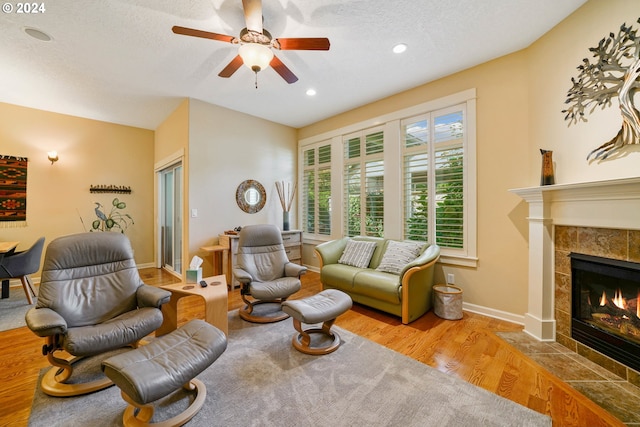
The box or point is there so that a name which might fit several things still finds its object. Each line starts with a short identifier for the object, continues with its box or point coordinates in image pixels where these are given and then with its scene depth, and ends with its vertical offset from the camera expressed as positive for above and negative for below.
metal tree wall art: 1.81 +1.03
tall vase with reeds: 4.88 +0.34
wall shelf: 4.91 +0.51
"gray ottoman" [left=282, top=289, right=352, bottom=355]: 2.20 -0.91
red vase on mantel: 2.39 +0.41
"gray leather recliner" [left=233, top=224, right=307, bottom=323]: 2.86 -0.74
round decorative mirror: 4.54 +0.32
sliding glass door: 4.55 -0.06
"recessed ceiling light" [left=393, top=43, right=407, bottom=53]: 2.67 +1.79
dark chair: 3.22 -0.68
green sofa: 2.79 -0.86
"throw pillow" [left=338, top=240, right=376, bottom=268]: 3.59 -0.60
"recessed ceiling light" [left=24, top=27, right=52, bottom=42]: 2.42 +1.78
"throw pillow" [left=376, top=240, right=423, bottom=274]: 3.22 -0.57
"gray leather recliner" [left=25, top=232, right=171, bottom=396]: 1.74 -0.73
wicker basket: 2.92 -1.08
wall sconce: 4.44 +1.03
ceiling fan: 1.91 +1.37
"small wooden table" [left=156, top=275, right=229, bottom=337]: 2.36 -0.87
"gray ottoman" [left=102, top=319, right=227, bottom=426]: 1.33 -0.89
